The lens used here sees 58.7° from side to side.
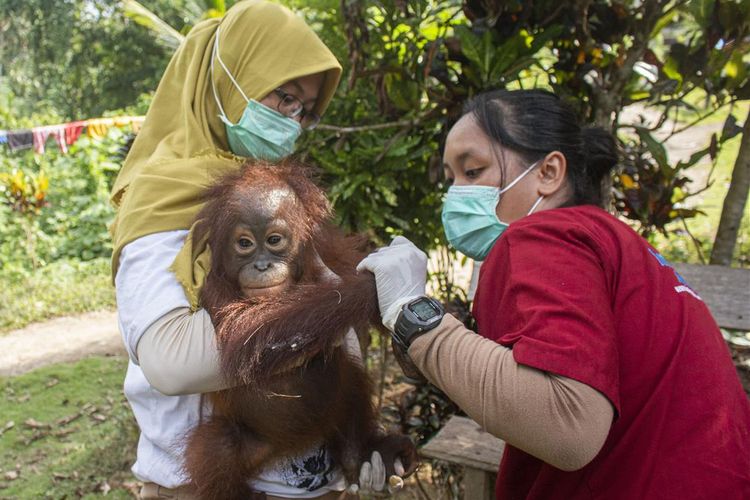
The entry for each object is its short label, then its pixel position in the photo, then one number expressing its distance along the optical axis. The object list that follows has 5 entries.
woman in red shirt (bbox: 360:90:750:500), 1.19
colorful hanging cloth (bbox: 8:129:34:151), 11.01
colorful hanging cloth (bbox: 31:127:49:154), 11.27
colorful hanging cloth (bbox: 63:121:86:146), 11.43
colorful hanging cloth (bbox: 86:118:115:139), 11.20
